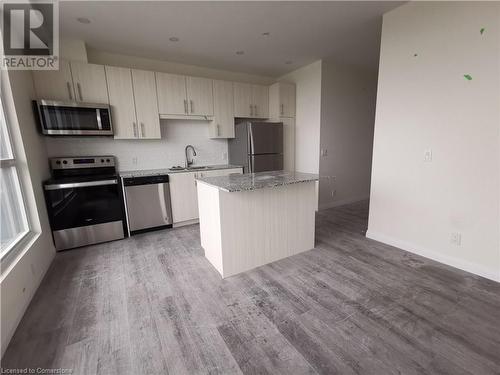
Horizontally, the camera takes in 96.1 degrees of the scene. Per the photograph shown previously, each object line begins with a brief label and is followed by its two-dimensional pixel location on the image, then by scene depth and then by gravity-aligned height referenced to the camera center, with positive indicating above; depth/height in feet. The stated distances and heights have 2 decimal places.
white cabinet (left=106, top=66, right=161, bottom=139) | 10.58 +2.11
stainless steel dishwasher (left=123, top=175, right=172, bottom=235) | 10.74 -2.73
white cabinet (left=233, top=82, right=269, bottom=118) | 13.79 +2.67
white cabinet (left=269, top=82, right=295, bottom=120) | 14.21 +2.67
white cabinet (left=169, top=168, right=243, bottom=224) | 11.78 -2.62
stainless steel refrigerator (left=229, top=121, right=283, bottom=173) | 13.07 -0.17
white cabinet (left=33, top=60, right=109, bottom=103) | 9.32 +2.80
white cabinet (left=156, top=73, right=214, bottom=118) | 11.69 +2.67
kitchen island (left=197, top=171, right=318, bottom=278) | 7.16 -2.59
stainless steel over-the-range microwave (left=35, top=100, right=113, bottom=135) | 9.10 +1.31
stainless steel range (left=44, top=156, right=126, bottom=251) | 9.21 -2.28
